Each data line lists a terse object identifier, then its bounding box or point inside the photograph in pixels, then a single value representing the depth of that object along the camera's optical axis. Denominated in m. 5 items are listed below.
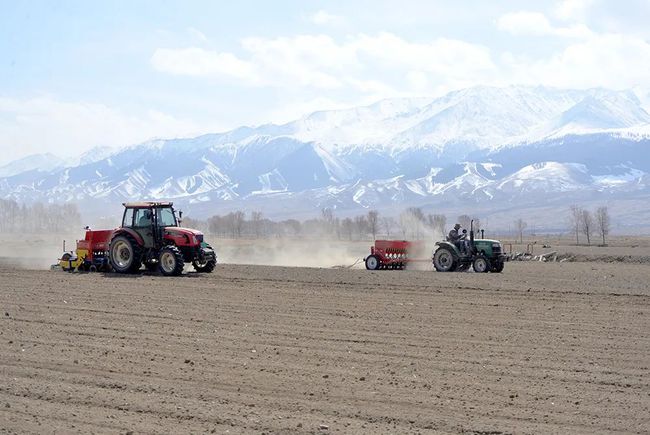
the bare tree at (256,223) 192.32
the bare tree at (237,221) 178.62
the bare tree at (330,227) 180.75
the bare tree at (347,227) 162.24
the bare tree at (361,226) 161.18
